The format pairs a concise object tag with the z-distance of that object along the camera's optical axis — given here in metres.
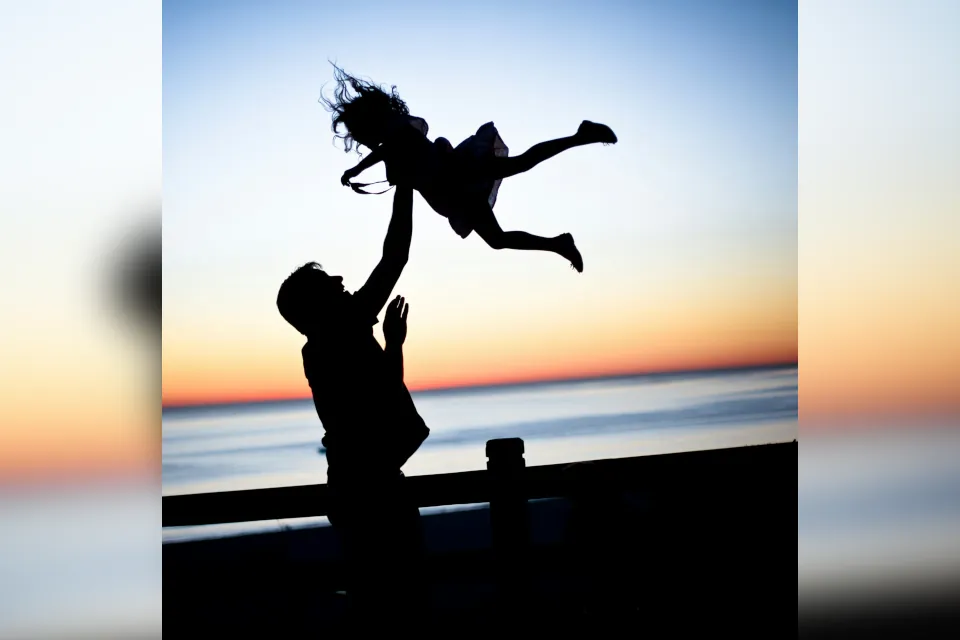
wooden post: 2.08
